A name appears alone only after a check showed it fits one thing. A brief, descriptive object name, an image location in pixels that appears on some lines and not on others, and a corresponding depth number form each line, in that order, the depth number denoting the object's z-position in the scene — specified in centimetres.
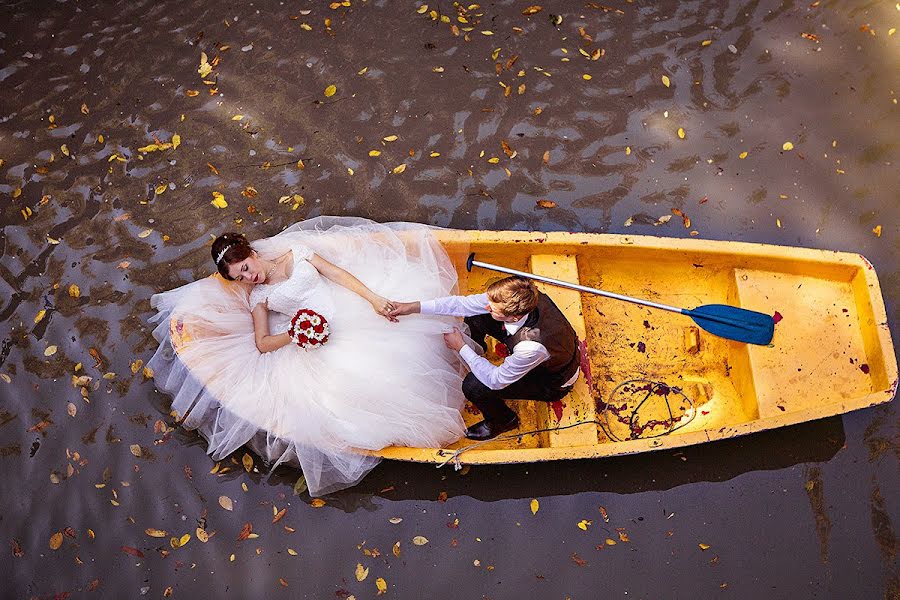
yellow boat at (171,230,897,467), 455
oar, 464
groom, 394
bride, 444
